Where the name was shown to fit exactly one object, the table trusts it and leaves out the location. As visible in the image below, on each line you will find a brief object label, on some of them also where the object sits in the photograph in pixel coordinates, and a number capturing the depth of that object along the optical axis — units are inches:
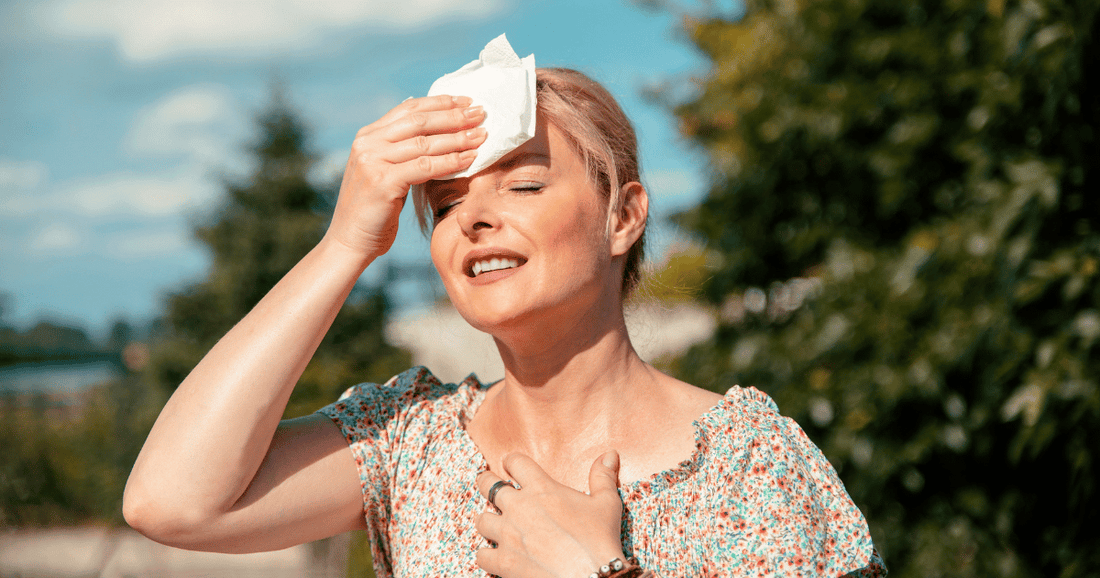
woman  54.8
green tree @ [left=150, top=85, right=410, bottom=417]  329.7
